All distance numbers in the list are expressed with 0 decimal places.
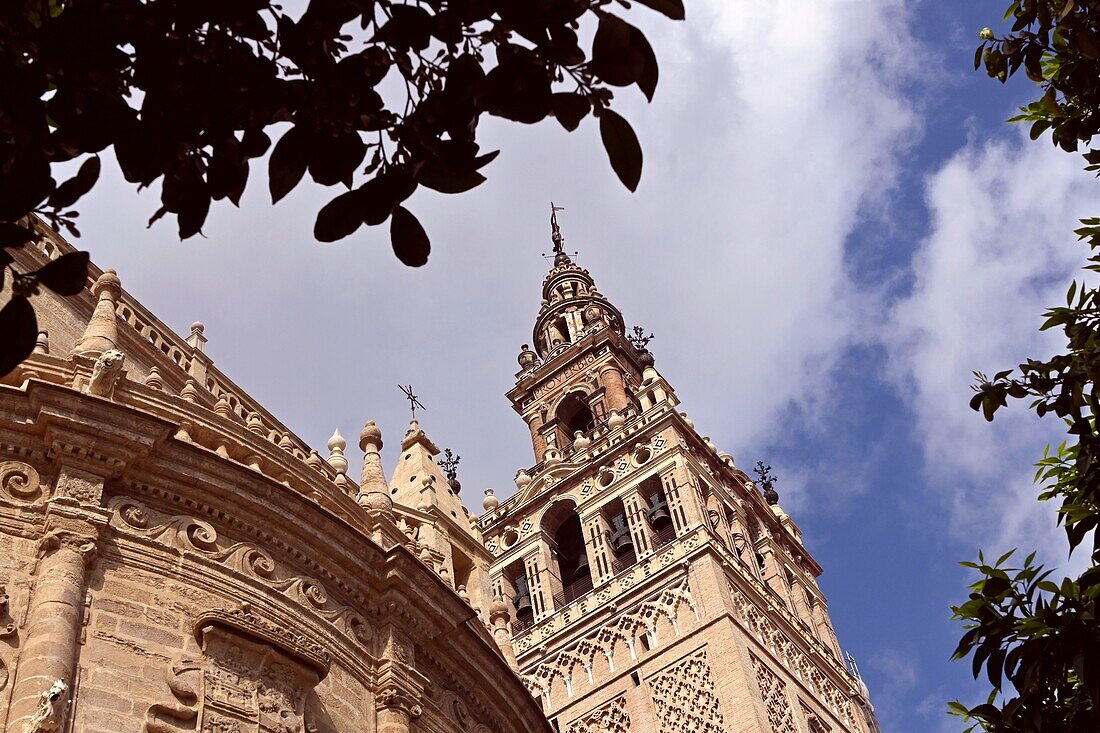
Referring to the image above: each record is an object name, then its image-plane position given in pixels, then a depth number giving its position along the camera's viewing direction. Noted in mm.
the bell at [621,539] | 38062
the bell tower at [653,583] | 33125
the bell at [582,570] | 39594
